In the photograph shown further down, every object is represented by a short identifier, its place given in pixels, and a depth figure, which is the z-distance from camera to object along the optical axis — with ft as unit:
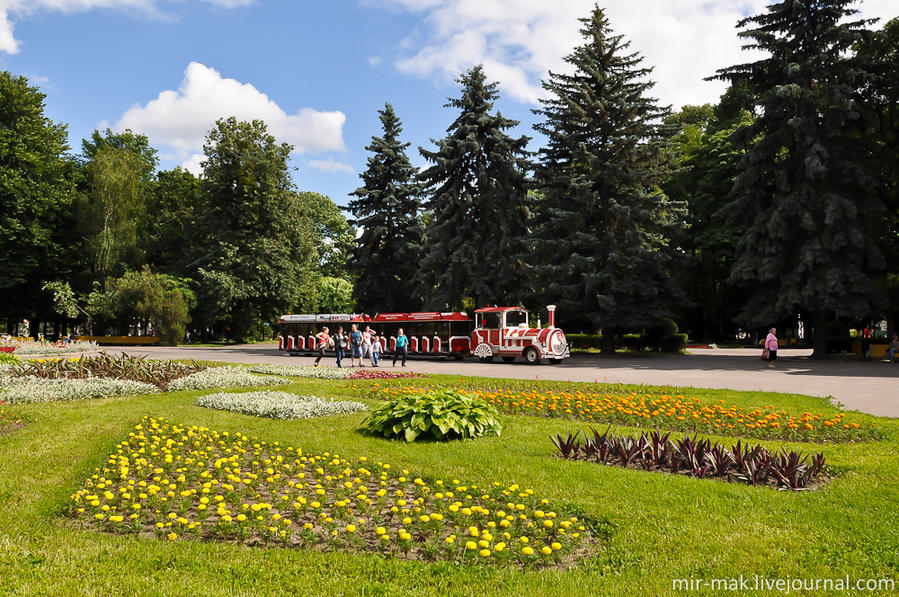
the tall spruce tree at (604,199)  99.86
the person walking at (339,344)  74.59
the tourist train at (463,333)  87.99
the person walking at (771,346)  79.15
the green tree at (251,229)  155.84
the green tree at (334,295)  202.18
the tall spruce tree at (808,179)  84.23
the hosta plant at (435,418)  26.00
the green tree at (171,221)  183.01
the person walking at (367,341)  80.50
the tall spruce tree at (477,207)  111.24
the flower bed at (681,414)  28.25
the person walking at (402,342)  78.87
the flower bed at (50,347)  103.30
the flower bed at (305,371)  59.77
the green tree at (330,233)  225.56
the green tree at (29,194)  147.74
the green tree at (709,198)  116.06
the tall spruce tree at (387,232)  137.49
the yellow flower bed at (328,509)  14.52
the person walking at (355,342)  78.95
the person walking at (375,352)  77.89
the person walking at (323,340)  77.82
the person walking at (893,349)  80.88
